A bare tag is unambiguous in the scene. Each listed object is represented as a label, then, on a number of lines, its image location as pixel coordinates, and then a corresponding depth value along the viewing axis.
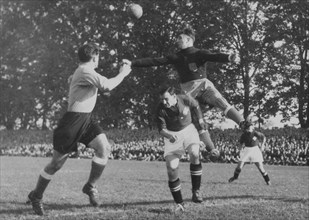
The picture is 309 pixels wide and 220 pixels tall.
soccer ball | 7.36
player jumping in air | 6.87
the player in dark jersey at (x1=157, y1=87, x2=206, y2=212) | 7.39
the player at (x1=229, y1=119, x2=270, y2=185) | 13.05
